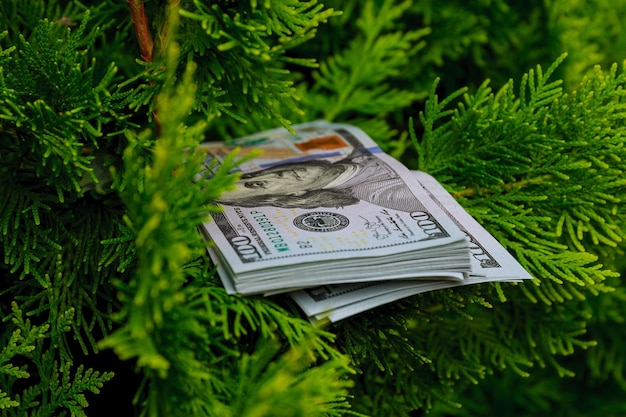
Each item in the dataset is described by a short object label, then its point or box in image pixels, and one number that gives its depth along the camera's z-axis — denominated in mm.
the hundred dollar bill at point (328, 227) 499
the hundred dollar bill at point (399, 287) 501
